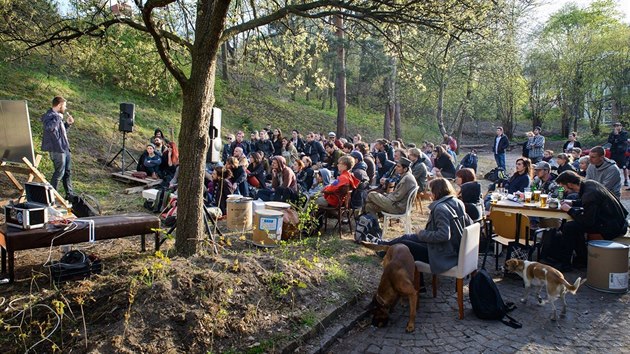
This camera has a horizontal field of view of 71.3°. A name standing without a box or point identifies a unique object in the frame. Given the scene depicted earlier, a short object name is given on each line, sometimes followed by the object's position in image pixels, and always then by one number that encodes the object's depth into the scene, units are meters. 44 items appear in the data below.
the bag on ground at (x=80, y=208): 7.03
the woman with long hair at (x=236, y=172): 8.71
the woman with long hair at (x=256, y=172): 9.65
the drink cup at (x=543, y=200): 6.18
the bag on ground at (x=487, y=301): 4.43
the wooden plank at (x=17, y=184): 7.07
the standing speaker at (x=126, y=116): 11.78
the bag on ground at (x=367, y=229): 6.82
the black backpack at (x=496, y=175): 11.64
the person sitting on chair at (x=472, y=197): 6.17
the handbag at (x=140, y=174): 11.55
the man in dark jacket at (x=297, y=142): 14.44
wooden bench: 4.39
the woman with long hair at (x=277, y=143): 14.30
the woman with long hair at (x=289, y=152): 13.27
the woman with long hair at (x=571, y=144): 14.11
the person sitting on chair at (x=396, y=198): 6.83
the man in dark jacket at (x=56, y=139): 7.70
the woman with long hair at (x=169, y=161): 10.65
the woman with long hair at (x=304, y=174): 10.31
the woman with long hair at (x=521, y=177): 8.03
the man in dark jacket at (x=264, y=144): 13.74
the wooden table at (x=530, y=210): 5.93
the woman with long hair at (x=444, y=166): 11.11
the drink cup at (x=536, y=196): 6.44
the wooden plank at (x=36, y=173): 6.34
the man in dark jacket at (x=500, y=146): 14.69
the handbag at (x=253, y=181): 9.64
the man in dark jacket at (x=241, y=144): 12.96
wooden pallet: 11.10
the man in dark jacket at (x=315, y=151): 13.10
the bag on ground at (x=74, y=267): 4.24
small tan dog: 4.55
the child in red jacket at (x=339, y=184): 7.22
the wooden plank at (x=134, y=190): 10.52
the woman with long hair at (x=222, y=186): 8.46
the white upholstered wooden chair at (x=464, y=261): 4.46
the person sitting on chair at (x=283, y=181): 8.29
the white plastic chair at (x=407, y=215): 6.86
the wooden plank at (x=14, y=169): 6.80
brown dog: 4.23
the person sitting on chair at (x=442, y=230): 4.54
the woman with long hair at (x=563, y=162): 8.78
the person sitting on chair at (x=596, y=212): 5.66
